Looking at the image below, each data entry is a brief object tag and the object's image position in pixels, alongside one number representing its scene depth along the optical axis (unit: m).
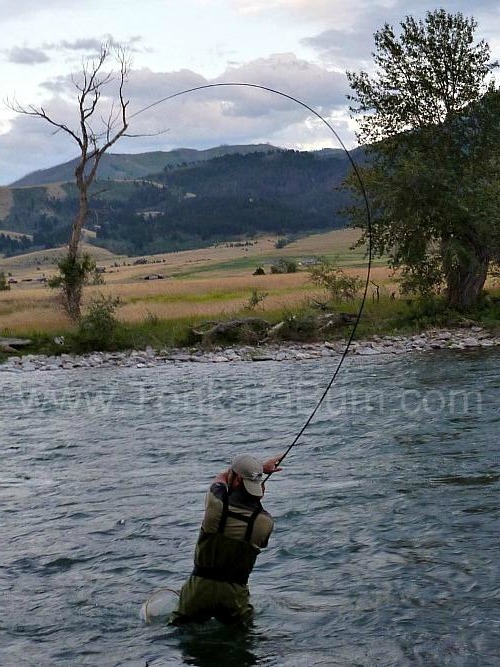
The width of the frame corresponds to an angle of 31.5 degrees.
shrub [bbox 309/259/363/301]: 38.44
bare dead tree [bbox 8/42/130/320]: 38.41
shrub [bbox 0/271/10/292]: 74.68
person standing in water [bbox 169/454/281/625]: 8.14
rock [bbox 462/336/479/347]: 30.22
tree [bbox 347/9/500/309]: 32.81
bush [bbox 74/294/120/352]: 33.19
